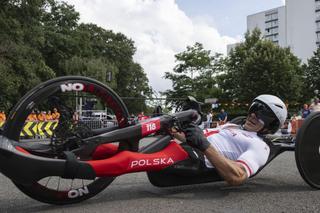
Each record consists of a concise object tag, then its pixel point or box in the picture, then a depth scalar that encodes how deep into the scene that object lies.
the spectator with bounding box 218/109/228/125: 14.35
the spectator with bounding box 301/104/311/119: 9.97
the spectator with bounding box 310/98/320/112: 8.39
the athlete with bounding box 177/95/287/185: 2.38
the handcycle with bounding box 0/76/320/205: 2.04
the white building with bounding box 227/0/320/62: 53.58
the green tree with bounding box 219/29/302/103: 23.62
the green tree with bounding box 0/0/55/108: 15.04
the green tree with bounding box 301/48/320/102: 27.95
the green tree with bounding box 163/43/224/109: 30.42
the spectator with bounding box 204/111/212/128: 12.26
